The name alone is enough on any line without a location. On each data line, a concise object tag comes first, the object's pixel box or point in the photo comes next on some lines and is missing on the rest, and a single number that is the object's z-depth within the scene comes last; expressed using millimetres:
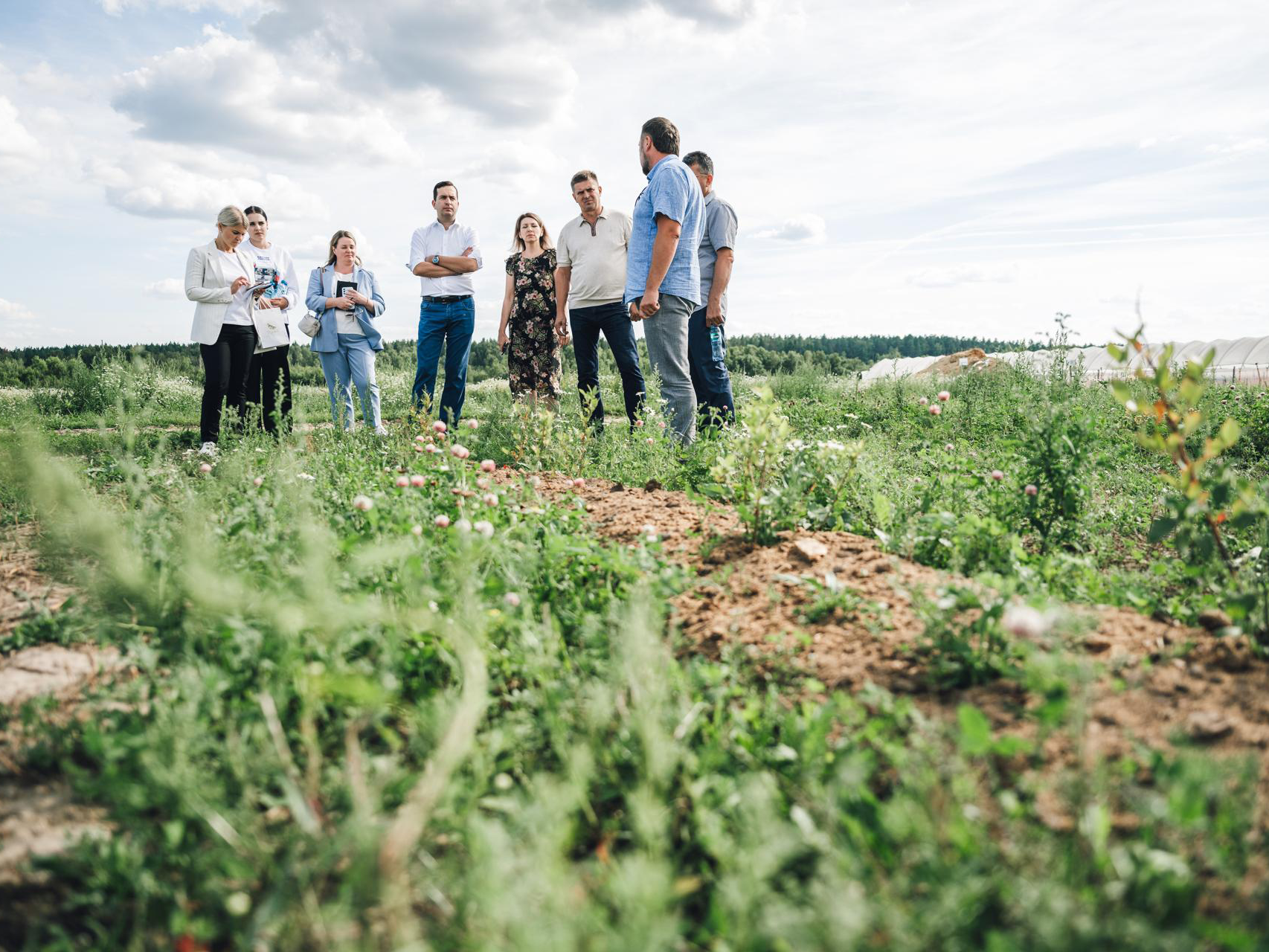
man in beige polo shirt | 5953
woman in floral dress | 6906
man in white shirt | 6992
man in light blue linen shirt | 5137
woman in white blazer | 6371
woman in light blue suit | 7367
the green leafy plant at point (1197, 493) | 2189
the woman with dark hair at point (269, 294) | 6906
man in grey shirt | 6000
